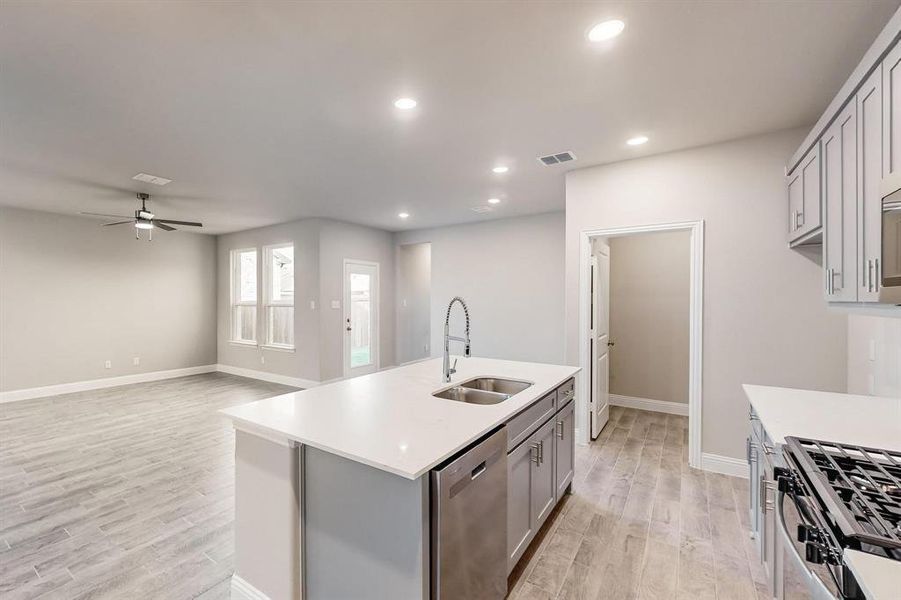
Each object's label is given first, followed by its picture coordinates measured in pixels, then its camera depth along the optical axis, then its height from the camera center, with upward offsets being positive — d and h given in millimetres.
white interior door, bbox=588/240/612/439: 3788 -389
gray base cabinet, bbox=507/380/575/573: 1897 -991
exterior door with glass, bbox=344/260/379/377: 6598 -340
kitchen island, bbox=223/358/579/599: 1316 -757
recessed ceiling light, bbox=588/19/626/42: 1755 +1288
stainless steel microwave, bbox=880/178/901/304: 1357 +183
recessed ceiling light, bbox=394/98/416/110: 2444 +1296
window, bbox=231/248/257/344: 7238 +68
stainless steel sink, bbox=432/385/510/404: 2359 -629
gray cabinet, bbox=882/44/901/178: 1360 +691
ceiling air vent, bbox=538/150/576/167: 3395 +1305
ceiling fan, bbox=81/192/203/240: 4410 +952
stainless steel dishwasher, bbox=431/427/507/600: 1332 -890
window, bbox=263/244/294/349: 6695 +72
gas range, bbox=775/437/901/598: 914 -579
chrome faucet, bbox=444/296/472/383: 2457 -413
